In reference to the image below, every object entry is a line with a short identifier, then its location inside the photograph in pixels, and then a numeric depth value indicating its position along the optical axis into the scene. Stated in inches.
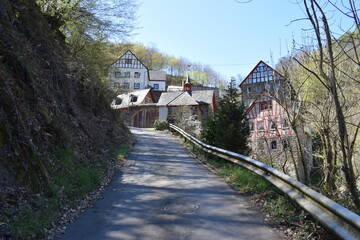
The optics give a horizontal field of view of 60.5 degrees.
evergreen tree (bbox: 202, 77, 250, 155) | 521.3
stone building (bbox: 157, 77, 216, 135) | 1653.8
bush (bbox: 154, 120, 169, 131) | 1512.1
